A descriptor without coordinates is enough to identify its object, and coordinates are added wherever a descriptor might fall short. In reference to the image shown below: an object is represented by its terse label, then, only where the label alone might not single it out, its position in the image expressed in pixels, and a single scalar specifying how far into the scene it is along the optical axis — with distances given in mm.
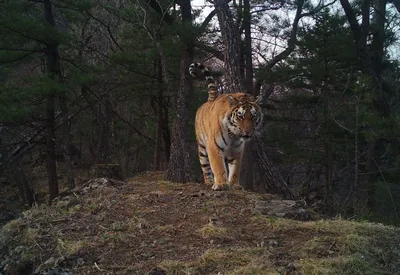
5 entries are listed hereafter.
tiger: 6086
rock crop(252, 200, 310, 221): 5066
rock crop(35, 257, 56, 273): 3996
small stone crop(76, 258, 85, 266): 3938
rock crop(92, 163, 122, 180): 8944
